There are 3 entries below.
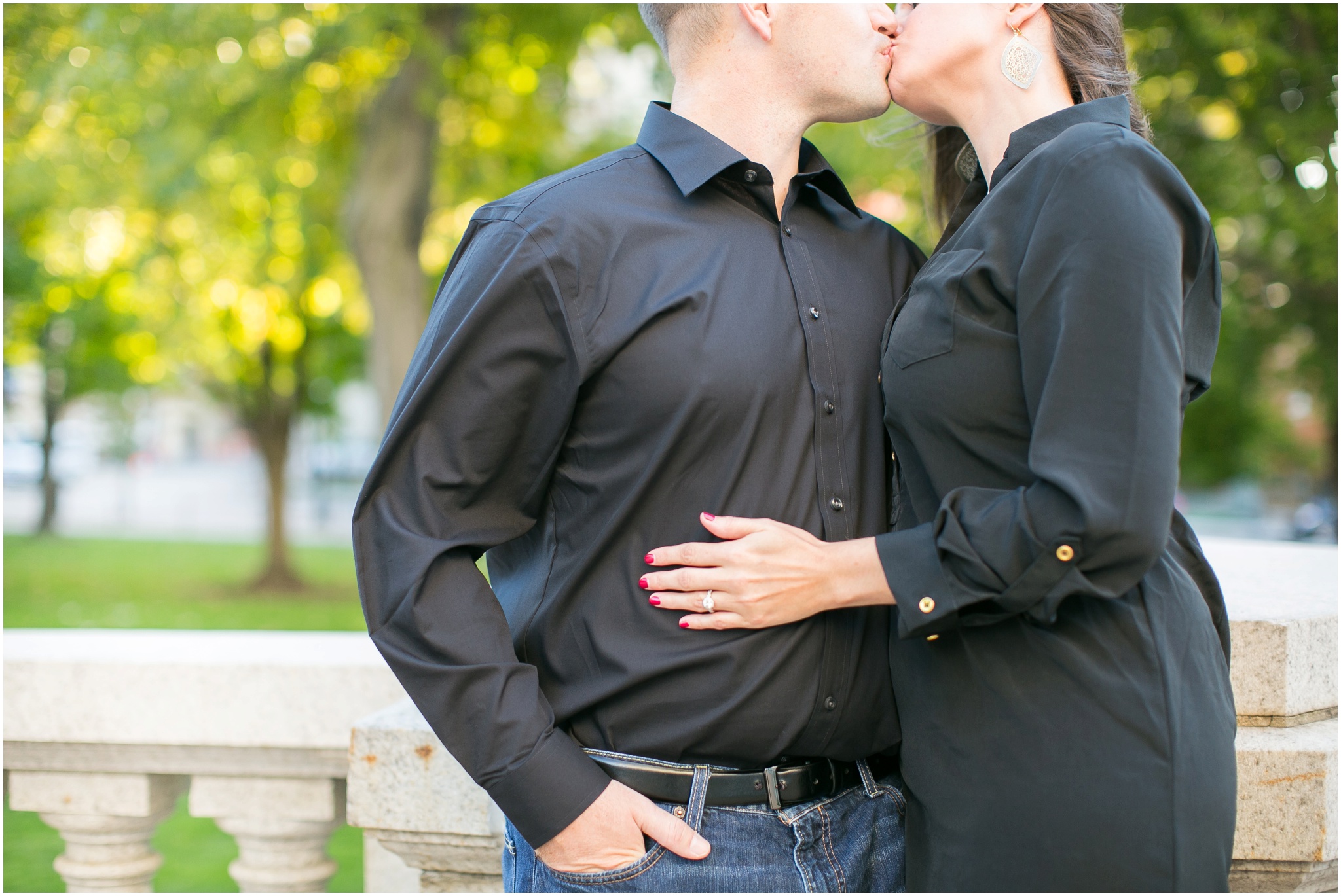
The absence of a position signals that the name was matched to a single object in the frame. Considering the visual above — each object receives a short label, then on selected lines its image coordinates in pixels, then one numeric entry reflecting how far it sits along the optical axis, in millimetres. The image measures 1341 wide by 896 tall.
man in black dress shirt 1774
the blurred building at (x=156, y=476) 27797
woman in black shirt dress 1536
